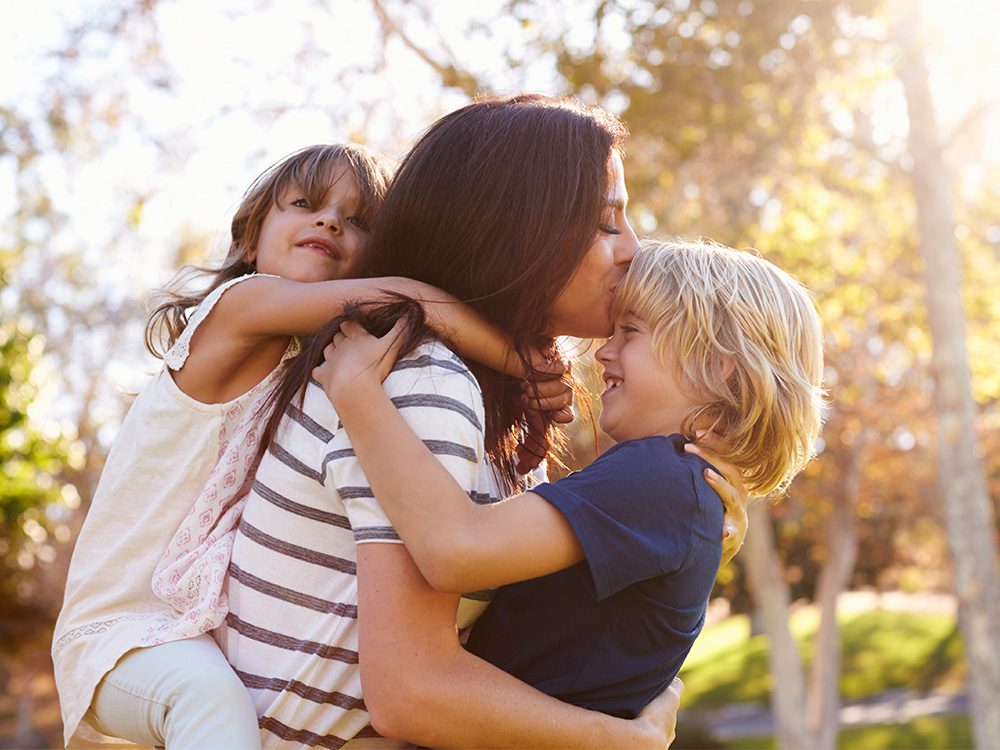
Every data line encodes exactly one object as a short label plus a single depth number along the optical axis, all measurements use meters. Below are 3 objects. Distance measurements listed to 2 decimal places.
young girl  2.14
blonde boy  1.82
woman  1.83
